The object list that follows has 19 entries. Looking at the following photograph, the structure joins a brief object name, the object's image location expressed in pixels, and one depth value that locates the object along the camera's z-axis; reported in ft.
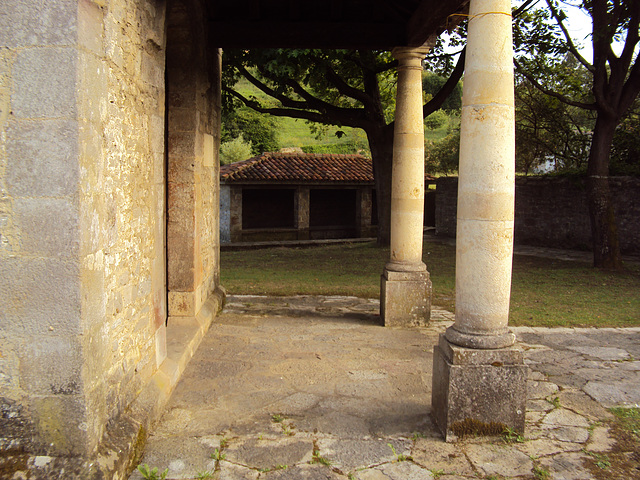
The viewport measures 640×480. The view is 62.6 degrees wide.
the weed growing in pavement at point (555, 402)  13.25
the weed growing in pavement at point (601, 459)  10.39
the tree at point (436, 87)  116.98
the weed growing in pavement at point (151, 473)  9.59
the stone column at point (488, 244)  11.24
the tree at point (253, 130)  110.32
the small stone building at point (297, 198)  65.92
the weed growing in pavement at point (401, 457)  10.50
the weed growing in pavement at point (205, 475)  9.66
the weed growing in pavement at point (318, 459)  10.29
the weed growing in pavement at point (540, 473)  9.91
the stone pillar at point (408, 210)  20.24
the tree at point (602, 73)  33.78
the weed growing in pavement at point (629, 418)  12.03
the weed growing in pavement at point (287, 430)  11.48
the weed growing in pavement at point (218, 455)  10.35
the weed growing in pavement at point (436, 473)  9.93
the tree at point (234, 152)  97.50
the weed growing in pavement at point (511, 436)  11.29
